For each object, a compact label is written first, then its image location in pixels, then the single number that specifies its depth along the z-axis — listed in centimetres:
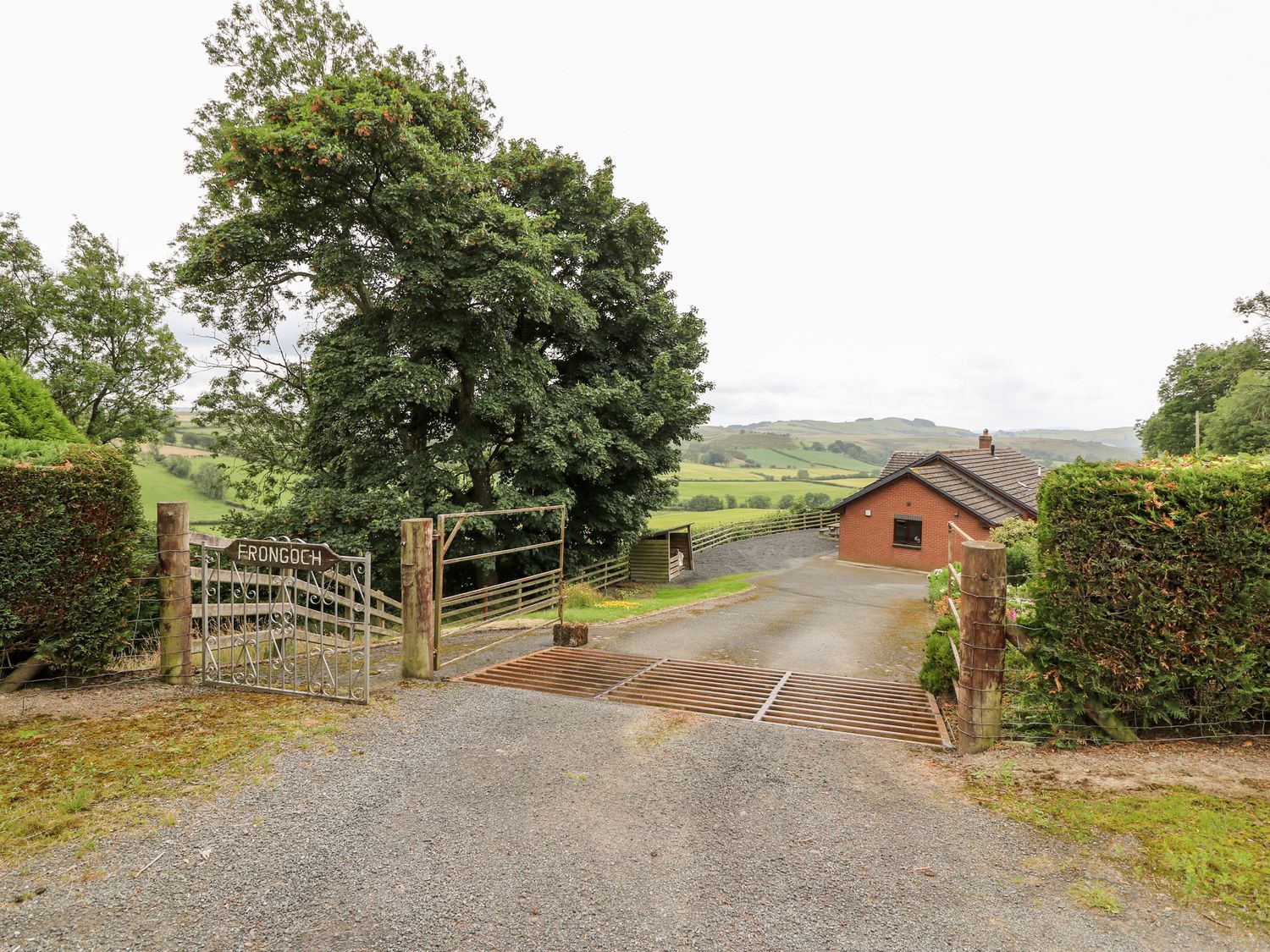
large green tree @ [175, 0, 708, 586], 1440
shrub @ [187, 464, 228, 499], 2914
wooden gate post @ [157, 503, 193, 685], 690
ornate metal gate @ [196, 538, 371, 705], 664
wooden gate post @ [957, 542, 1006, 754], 563
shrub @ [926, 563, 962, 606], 1733
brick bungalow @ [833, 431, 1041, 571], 2773
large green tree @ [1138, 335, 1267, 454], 4488
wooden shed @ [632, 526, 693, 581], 2598
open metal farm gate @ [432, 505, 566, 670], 788
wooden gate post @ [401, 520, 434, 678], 742
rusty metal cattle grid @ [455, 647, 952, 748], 686
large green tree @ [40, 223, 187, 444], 2175
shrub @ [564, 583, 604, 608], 1688
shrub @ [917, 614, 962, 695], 746
